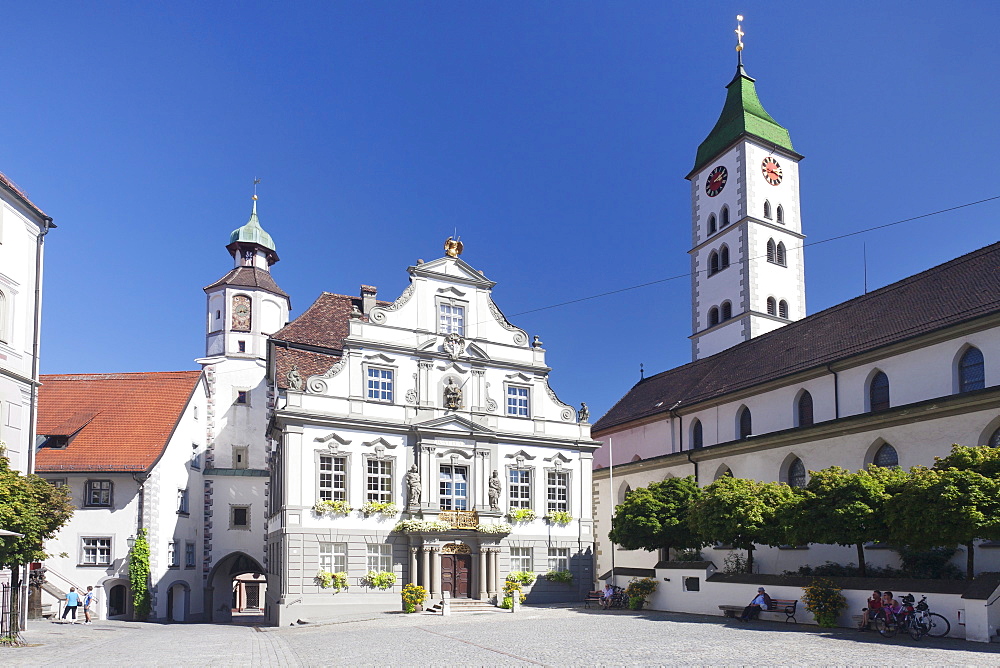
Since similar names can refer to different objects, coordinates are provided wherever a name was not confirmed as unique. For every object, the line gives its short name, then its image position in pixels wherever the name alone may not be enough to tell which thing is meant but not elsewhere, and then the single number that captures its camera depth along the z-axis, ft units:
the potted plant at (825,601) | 83.46
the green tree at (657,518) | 116.47
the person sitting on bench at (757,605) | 91.20
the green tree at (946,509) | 73.46
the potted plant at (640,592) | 114.42
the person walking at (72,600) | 114.73
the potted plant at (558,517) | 132.16
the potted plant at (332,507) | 114.83
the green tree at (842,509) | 84.74
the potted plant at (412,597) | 113.19
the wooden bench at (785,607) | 88.17
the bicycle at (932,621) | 72.74
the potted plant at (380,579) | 116.26
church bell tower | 180.86
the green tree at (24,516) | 74.43
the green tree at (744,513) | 97.35
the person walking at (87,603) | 120.95
